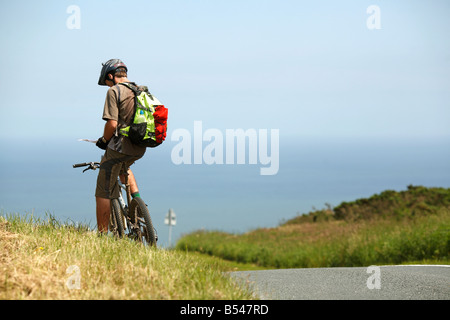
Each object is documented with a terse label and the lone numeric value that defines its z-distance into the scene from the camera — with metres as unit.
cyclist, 14.09
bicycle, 14.62
